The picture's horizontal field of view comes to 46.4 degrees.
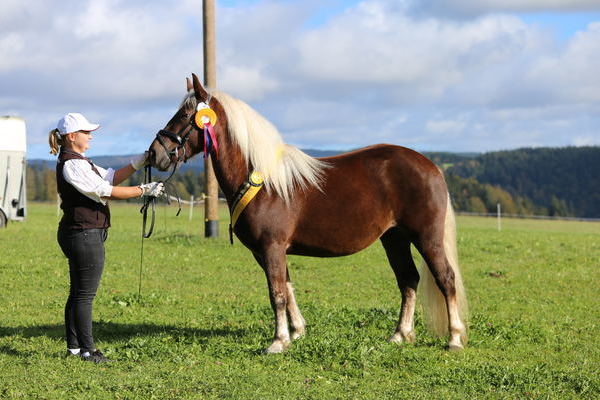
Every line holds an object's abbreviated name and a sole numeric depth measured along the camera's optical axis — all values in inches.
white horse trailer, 964.6
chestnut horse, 276.1
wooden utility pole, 671.8
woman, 253.8
